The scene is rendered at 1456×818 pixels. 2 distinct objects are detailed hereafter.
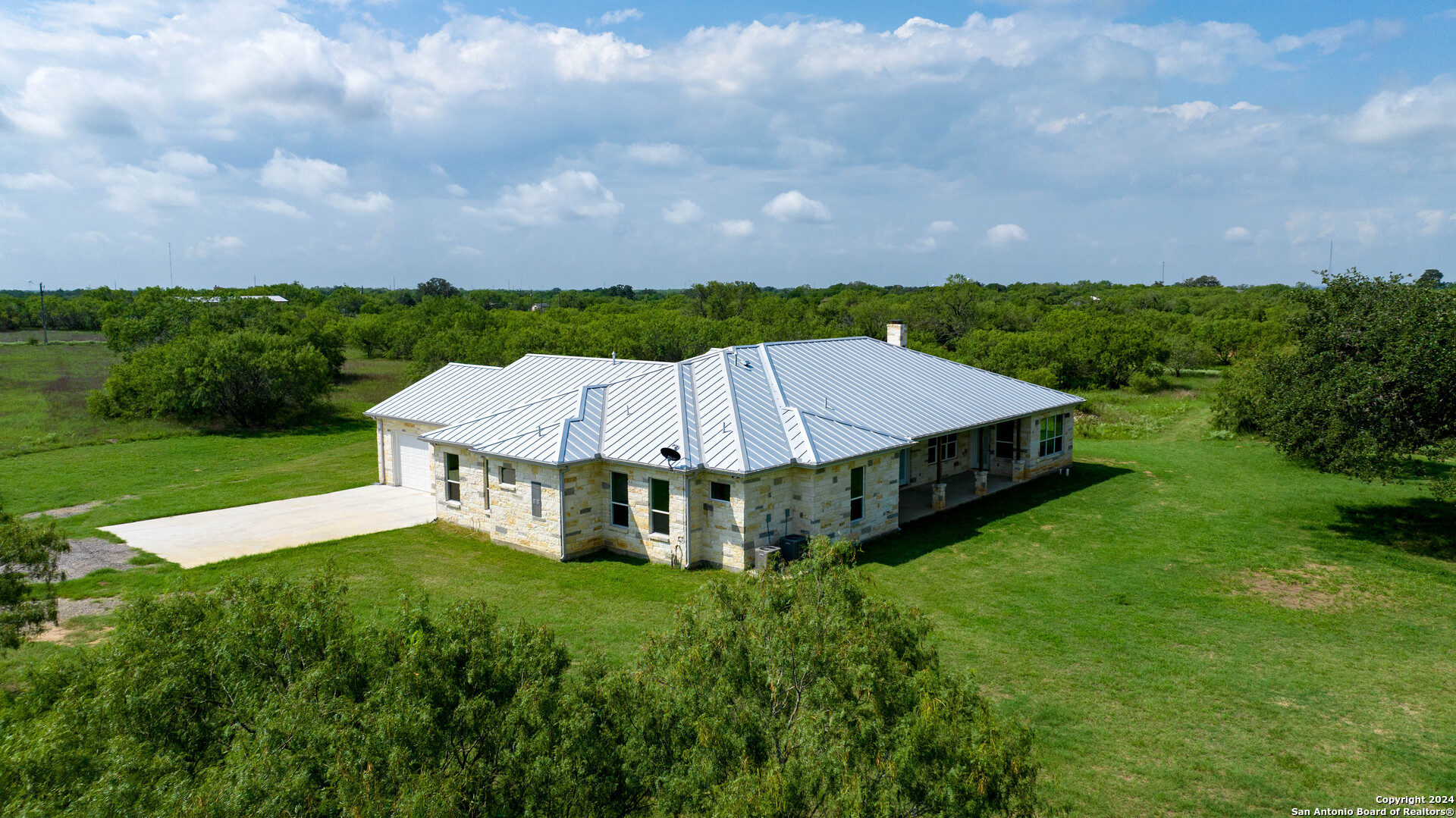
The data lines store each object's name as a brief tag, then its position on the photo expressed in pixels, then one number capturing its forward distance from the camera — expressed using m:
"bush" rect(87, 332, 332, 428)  36.75
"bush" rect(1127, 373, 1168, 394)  54.25
